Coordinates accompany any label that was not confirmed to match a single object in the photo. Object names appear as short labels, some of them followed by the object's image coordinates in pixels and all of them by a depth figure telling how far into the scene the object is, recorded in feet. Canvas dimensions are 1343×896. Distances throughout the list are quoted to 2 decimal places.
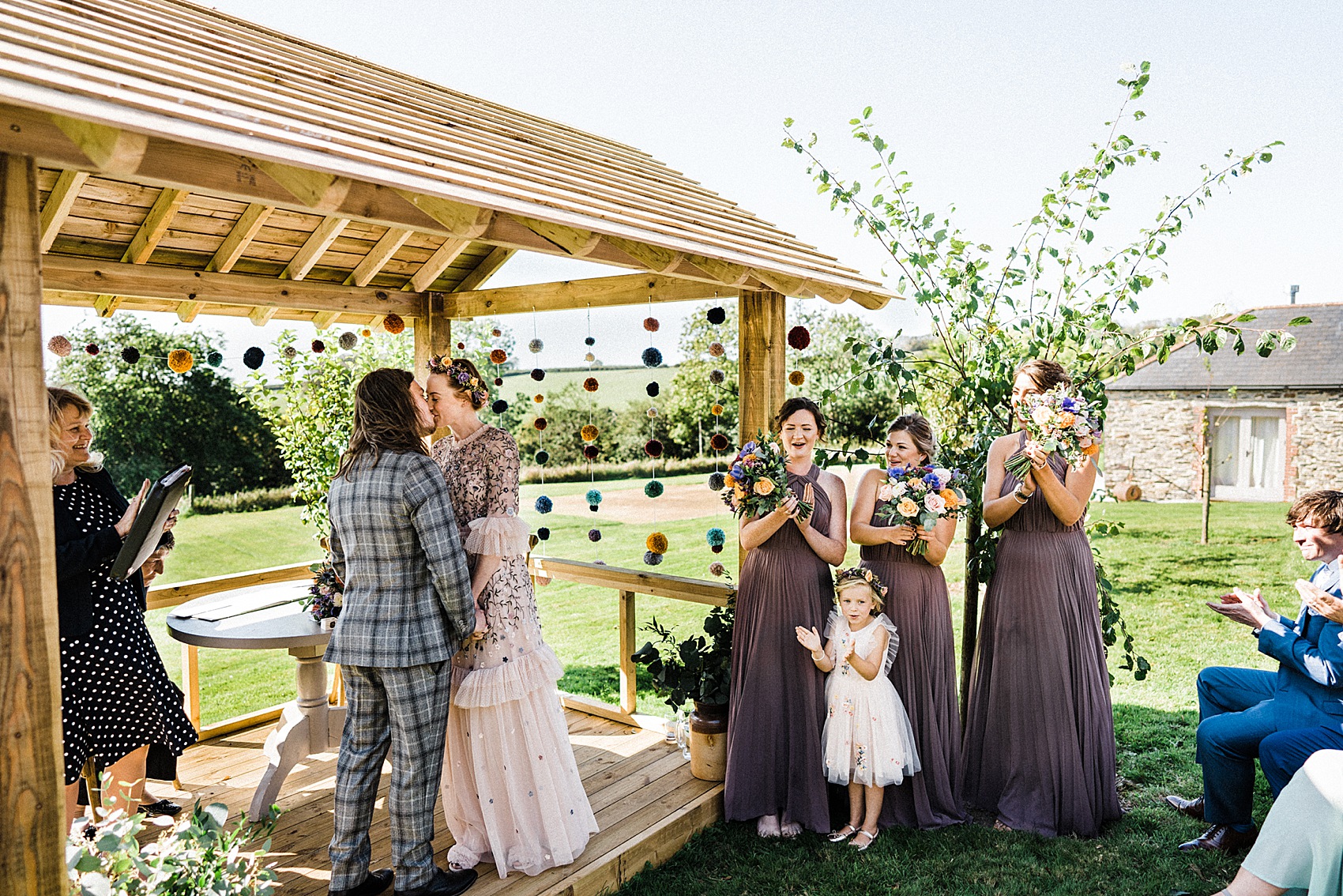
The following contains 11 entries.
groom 9.41
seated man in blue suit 10.46
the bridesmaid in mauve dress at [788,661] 12.35
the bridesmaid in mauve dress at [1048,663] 12.13
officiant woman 10.43
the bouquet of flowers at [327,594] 12.18
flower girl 11.87
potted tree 13.53
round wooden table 12.30
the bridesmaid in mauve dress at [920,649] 12.42
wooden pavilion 6.23
